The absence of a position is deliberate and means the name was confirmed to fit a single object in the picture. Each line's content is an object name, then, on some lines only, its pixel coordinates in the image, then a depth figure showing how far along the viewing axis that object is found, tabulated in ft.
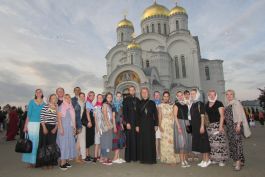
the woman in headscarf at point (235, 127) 17.19
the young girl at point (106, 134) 20.84
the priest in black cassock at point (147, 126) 19.74
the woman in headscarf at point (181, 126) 19.26
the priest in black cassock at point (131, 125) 20.48
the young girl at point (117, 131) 20.95
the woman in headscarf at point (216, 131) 18.19
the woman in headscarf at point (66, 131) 19.11
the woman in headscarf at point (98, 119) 21.42
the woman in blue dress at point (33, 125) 18.92
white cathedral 99.60
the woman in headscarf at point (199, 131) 18.49
